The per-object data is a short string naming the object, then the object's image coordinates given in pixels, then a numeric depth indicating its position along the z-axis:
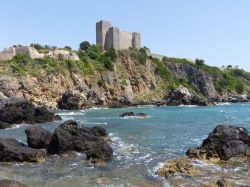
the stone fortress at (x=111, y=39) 88.99
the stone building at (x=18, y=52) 79.74
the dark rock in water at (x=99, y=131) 28.47
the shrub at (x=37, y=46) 94.93
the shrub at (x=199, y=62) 119.59
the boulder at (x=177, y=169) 17.17
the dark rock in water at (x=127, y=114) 49.47
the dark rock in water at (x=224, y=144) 20.60
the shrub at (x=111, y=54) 97.18
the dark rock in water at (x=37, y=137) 23.55
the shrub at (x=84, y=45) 104.86
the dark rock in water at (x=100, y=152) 20.59
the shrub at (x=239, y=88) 116.39
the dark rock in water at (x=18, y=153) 20.38
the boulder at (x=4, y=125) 37.20
